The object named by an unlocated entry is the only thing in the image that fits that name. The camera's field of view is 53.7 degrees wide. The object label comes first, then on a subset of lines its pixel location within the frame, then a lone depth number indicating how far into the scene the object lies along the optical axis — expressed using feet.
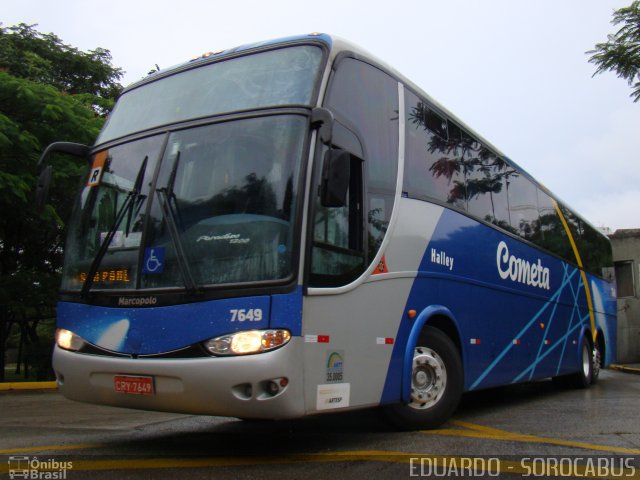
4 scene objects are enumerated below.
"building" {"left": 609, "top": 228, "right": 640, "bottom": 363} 84.89
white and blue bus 14.97
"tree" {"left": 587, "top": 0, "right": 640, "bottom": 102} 49.21
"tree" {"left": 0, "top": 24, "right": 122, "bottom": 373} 38.47
